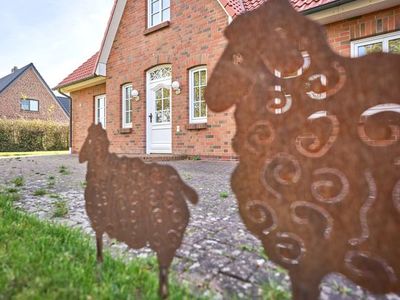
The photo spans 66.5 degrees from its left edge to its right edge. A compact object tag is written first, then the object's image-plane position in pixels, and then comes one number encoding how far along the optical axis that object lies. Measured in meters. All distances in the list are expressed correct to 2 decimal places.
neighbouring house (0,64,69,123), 25.14
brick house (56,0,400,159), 5.72
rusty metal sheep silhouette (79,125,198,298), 1.21
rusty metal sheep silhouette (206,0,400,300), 0.85
